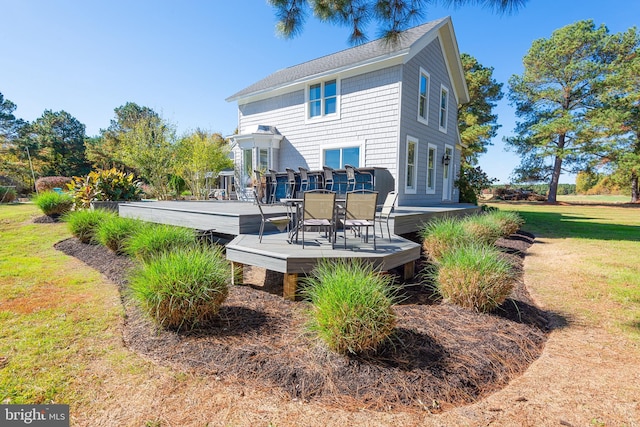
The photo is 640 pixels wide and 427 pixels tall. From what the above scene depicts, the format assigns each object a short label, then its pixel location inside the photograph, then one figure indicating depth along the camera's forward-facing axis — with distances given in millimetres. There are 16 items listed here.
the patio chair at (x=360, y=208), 3967
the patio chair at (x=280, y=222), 4616
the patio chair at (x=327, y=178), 8320
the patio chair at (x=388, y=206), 4968
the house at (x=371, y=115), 8867
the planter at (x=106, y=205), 8332
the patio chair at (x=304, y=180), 8555
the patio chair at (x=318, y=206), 3867
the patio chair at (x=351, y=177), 7927
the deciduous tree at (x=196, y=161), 15047
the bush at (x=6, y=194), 14065
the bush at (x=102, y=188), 8867
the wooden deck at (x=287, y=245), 3494
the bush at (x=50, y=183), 16453
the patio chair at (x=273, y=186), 9469
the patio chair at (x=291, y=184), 8656
